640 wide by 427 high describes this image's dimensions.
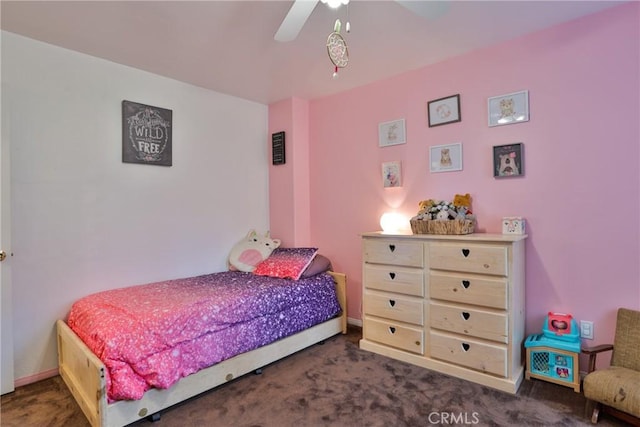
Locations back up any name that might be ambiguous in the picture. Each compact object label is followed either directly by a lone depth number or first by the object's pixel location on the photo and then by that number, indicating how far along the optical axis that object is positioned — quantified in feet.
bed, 5.79
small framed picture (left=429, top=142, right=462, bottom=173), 8.97
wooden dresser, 7.16
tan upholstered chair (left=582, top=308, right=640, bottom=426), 5.58
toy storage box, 7.04
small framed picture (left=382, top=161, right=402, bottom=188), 10.09
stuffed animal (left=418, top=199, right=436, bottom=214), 8.68
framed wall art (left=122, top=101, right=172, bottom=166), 9.20
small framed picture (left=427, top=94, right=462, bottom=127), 8.97
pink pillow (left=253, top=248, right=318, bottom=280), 9.83
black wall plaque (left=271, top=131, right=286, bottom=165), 12.19
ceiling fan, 5.25
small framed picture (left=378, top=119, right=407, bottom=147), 10.03
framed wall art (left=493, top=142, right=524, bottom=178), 7.99
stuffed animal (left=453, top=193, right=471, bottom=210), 8.69
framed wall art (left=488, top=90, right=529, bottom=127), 7.94
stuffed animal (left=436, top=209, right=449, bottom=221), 8.27
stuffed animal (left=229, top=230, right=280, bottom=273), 11.25
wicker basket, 8.04
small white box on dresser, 7.79
